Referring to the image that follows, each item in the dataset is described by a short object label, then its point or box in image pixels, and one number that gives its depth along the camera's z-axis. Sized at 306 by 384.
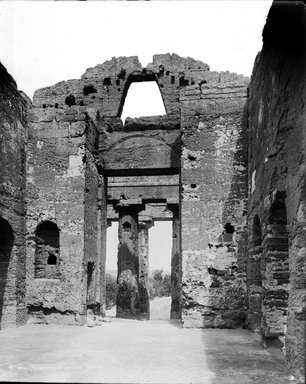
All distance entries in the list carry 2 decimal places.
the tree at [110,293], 30.03
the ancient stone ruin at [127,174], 8.09
